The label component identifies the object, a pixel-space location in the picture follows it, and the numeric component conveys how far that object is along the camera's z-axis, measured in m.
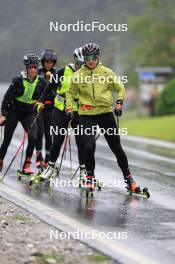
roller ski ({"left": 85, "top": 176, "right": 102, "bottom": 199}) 10.94
